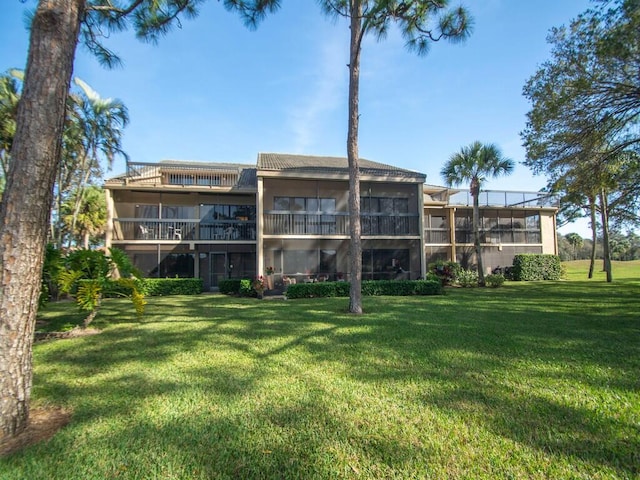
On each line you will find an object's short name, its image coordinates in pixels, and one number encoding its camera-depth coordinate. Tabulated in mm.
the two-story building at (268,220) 16062
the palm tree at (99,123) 15078
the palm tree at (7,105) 12461
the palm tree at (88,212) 22239
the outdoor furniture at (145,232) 17703
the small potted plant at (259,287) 13438
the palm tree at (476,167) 17938
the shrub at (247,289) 14375
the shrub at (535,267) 22000
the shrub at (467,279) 18094
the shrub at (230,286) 14983
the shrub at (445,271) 17844
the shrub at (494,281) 17828
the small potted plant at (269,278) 14938
